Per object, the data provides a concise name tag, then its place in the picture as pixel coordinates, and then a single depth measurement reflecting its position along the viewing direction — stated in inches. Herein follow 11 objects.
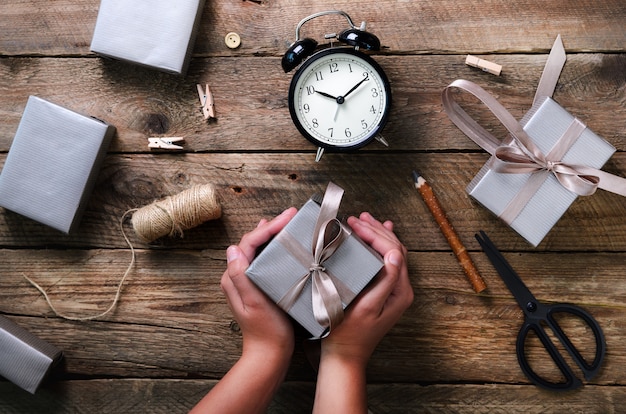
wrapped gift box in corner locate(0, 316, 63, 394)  50.4
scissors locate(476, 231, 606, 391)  50.8
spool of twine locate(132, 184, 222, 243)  49.3
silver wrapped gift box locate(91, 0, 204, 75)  49.0
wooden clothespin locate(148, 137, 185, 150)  51.7
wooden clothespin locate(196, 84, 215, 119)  51.4
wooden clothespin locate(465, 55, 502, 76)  50.6
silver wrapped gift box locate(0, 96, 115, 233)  49.9
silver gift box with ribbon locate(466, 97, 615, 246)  46.3
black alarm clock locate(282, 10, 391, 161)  45.3
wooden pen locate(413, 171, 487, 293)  50.4
